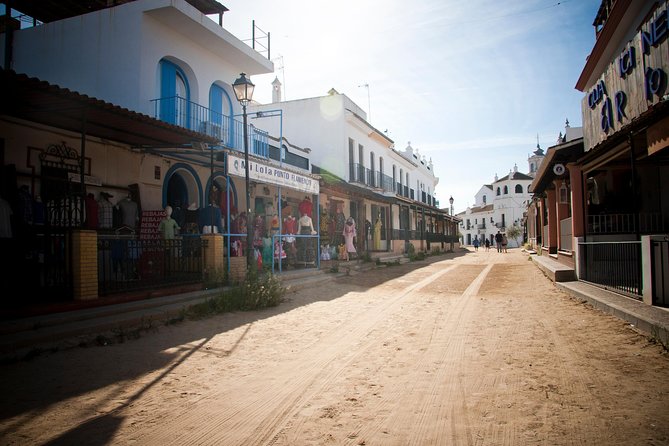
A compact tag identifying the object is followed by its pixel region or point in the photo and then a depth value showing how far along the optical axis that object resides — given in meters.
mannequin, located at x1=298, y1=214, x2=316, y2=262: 13.56
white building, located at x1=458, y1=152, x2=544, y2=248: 68.75
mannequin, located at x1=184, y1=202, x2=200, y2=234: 11.01
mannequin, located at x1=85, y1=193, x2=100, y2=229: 8.34
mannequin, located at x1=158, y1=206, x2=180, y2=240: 9.38
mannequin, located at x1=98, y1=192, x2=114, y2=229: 8.81
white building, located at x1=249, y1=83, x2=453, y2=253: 21.54
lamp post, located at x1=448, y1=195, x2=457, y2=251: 43.09
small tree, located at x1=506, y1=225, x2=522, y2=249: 62.60
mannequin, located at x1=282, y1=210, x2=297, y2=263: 13.17
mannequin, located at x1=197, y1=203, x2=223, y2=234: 9.91
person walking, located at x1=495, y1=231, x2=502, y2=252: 34.68
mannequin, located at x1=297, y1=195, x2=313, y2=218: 13.91
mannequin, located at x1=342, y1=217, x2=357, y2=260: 16.41
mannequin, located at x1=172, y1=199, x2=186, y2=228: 10.93
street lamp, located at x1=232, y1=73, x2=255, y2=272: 9.28
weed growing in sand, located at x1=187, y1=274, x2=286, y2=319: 7.03
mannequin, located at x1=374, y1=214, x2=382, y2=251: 22.30
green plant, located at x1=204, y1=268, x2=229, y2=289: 8.98
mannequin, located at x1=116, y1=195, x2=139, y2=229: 9.20
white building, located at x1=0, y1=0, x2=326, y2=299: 6.95
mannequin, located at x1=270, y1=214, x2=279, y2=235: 12.48
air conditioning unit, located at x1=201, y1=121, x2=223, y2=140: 12.03
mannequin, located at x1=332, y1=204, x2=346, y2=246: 17.20
